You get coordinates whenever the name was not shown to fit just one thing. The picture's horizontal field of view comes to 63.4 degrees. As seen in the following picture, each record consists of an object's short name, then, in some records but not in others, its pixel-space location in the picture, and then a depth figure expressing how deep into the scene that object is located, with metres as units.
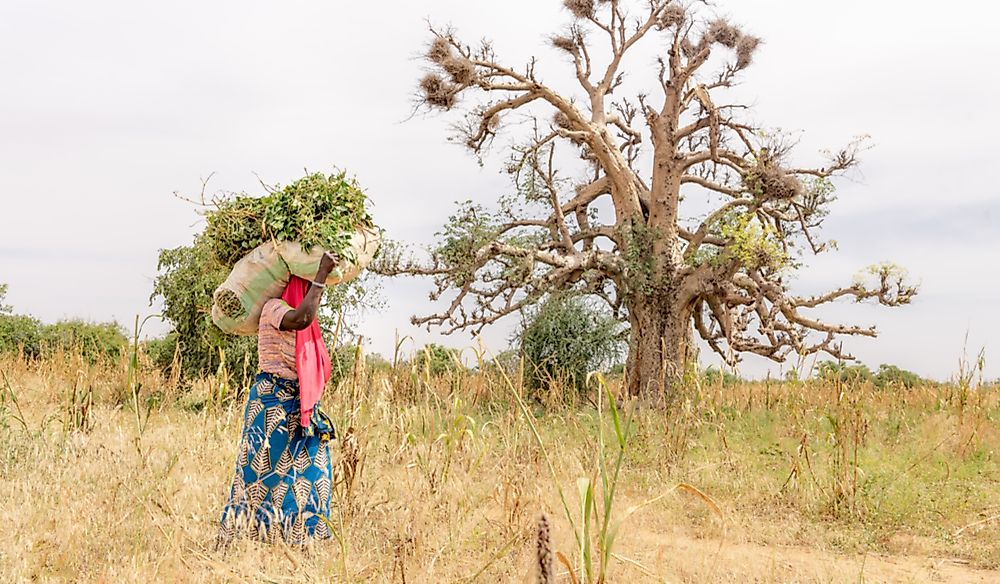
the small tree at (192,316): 9.98
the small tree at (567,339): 11.45
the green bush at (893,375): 16.95
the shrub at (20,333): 16.06
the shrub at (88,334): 15.00
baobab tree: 12.38
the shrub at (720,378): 9.32
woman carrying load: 4.26
